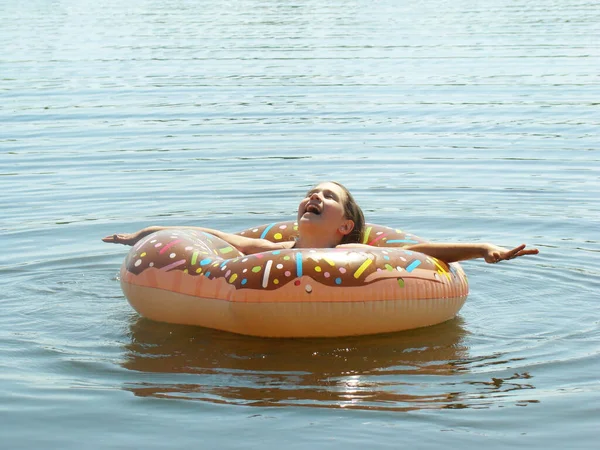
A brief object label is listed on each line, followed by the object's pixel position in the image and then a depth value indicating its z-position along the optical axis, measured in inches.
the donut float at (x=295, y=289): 400.7
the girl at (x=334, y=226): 435.0
